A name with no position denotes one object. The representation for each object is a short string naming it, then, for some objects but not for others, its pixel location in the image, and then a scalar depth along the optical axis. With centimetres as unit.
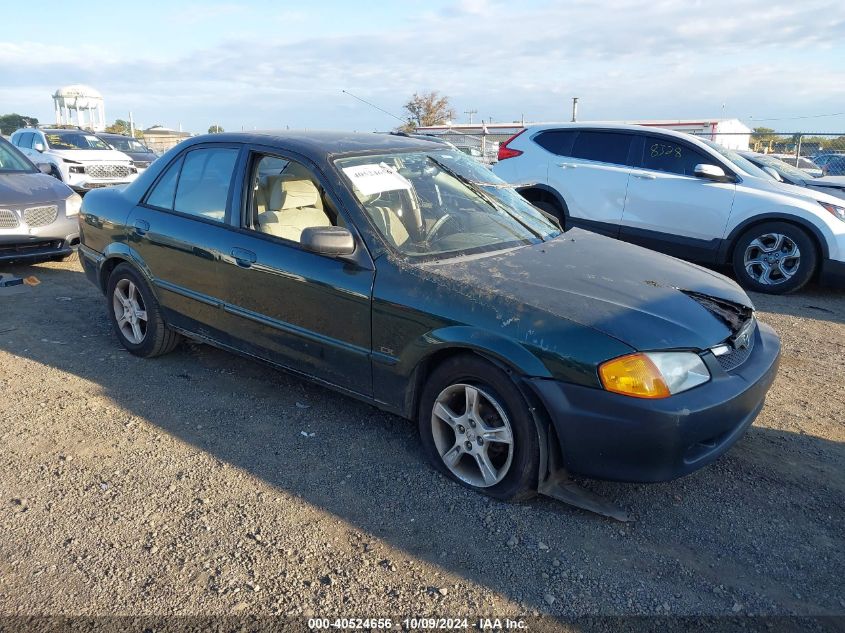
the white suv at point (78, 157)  1415
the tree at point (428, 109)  4044
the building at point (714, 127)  2000
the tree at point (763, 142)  2558
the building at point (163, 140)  3088
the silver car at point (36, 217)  739
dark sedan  292
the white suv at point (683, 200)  729
